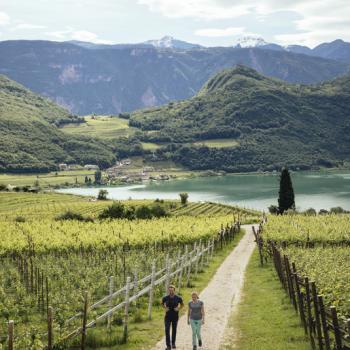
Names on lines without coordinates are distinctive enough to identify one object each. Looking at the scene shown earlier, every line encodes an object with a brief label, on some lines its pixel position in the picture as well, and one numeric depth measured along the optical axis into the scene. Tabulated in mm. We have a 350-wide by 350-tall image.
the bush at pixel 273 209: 109738
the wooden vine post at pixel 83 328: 16109
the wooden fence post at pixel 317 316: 15258
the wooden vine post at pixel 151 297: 21447
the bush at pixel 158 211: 95769
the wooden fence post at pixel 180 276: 27453
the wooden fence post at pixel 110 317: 19006
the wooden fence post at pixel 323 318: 14159
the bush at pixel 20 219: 84688
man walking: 17266
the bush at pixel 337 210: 117462
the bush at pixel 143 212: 92562
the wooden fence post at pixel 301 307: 18656
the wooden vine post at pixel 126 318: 18512
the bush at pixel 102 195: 152000
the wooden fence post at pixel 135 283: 20502
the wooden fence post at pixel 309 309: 16609
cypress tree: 97500
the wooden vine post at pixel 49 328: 14555
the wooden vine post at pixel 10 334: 12962
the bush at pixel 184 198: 127438
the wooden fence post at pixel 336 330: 12742
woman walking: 17094
